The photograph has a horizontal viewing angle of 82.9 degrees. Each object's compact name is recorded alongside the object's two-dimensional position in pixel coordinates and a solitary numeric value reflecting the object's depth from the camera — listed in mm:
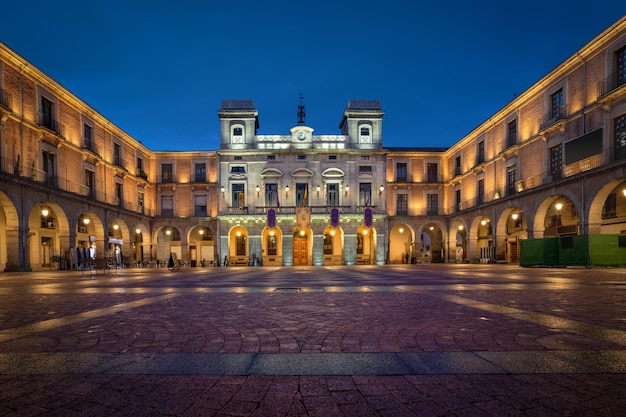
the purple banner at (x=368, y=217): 30125
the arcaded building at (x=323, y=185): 18172
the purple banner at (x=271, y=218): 30164
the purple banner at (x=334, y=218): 29750
